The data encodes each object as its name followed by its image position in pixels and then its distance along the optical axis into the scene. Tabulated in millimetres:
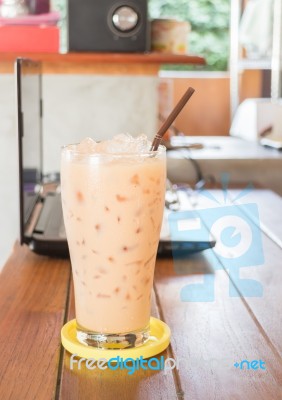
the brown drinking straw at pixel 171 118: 721
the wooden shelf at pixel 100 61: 1936
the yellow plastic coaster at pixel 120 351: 697
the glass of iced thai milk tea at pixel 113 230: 691
